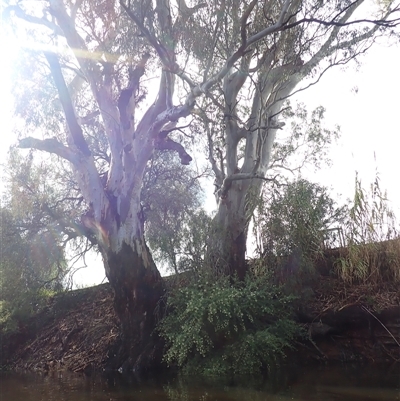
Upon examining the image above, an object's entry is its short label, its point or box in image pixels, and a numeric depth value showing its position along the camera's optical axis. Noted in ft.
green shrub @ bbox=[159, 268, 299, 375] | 22.33
